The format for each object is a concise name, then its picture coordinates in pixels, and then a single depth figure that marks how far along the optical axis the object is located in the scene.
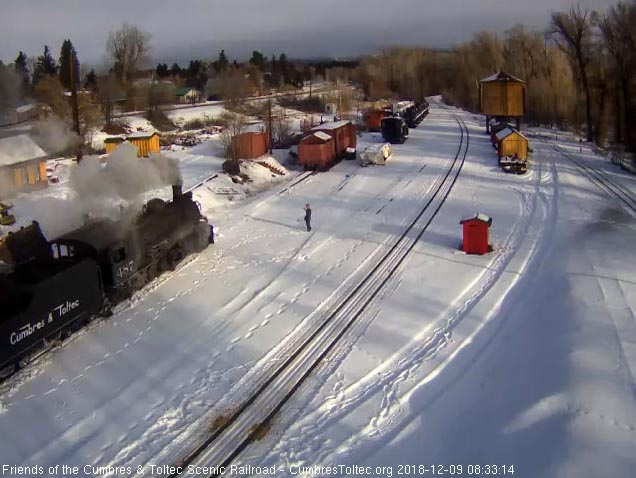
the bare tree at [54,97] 39.28
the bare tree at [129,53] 77.00
